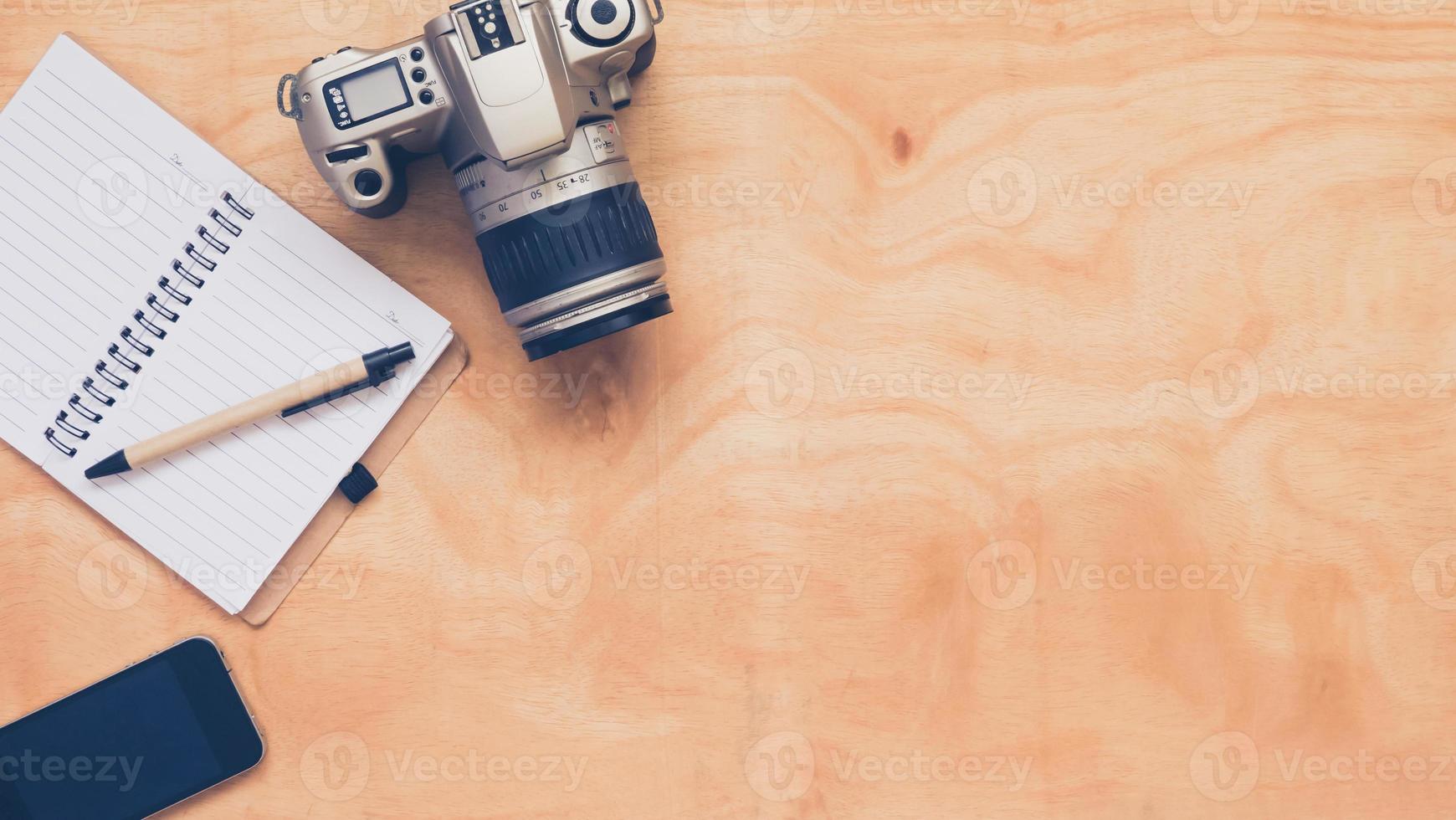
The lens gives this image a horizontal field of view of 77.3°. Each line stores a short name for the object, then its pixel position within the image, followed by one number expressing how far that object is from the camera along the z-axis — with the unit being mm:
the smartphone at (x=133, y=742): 656
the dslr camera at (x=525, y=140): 541
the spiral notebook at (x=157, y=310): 643
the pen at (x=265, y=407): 635
